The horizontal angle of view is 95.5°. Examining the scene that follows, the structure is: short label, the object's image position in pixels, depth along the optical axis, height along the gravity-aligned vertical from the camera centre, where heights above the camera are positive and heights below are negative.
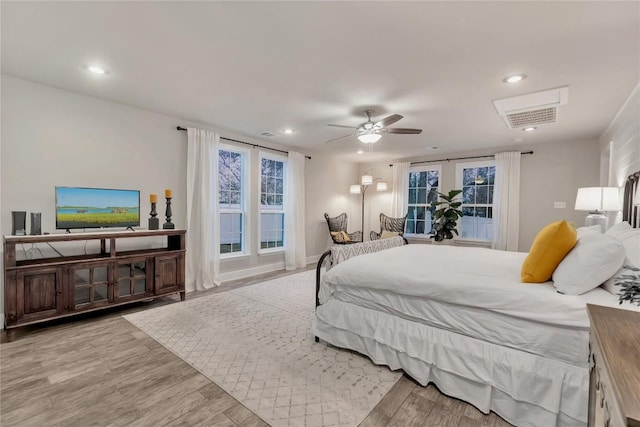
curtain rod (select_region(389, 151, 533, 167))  5.48 +1.09
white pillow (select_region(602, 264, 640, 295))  1.58 -0.38
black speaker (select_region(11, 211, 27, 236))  2.84 -0.20
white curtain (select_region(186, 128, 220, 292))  4.31 -0.06
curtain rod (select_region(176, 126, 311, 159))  4.22 +1.10
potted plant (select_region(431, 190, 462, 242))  5.89 -0.17
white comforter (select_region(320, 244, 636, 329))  1.62 -0.50
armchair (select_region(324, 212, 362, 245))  6.51 -0.55
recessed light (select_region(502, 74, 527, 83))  2.69 +1.24
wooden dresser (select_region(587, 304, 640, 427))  0.60 -0.38
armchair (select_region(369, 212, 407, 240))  6.57 -0.39
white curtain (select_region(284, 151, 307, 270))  5.85 -0.13
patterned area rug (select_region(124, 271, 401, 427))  1.83 -1.25
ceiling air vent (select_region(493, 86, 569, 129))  3.09 +1.21
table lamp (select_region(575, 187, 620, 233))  3.15 +0.11
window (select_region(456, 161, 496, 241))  6.05 +0.24
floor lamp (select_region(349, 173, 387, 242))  6.71 +0.52
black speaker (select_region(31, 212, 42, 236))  2.91 -0.21
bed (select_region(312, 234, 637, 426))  1.59 -0.81
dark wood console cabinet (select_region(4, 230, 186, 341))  2.67 -0.76
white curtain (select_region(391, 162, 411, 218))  6.98 +0.51
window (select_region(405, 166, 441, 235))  6.72 +0.27
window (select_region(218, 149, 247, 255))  4.99 +0.13
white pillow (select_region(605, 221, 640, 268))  1.70 -0.20
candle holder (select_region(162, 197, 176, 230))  3.80 -0.23
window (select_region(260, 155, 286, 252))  5.61 +0.07
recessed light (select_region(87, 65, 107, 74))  2.67 +1.26
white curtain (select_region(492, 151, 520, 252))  5.54 +0.14
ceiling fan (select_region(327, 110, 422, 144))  3.59 +0.98
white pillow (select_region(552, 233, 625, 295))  1.63 -0.31
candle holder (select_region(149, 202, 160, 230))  3.72 -0.20
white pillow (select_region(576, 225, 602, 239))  2.64 -0.17
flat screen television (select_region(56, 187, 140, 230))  3.20 -0.05
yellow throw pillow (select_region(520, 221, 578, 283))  1.87 -0.27
